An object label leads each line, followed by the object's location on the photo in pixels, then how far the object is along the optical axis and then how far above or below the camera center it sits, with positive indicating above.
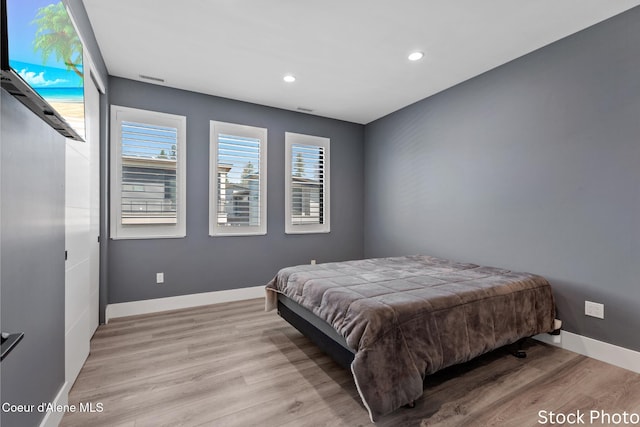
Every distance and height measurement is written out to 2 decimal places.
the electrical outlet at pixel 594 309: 2.41 -0.78
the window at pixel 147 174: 3.39 +0.45
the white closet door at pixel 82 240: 1.98 -0.23
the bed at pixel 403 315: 1.72 -0.72
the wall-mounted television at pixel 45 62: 1.04 +0.64
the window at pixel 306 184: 4.52 +0.46
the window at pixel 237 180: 3.94 +0.45
